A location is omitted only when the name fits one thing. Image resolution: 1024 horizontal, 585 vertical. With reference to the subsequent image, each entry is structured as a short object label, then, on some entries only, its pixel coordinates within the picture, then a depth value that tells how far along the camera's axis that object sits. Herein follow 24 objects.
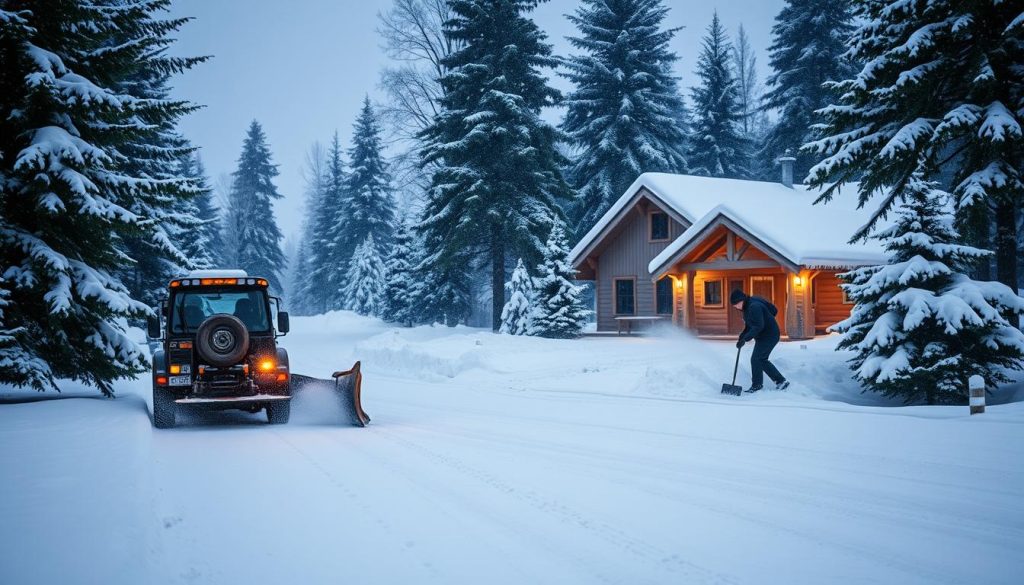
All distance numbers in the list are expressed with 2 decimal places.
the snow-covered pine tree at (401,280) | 47.59
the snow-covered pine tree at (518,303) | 30.44
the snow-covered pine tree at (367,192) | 63.04
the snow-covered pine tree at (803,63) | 44.75
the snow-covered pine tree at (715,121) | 48.91
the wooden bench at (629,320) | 31.74
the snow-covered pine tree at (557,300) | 29.20
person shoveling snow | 14.07
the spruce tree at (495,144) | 30.16
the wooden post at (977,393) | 10.22
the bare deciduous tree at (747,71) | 64.62
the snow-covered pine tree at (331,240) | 66.44
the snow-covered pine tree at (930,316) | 13.20
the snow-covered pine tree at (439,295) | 44.34
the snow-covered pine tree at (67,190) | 11.05
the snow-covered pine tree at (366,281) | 60.12
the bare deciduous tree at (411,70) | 39.22
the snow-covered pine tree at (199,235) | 34.66
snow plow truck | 10.62
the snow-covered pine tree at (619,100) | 43.25
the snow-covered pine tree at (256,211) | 70.51
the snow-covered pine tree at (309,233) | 79.01
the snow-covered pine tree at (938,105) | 14.09
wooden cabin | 24.80
